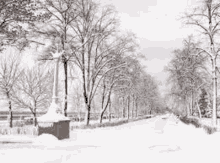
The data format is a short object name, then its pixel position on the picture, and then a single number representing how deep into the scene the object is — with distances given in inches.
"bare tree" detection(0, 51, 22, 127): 1095.0
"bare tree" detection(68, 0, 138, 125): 859.4
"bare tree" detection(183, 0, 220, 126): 727.7
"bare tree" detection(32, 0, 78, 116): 738.8
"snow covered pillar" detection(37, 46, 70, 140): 453.4
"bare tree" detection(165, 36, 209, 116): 1204.6
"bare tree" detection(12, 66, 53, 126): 1180.1
